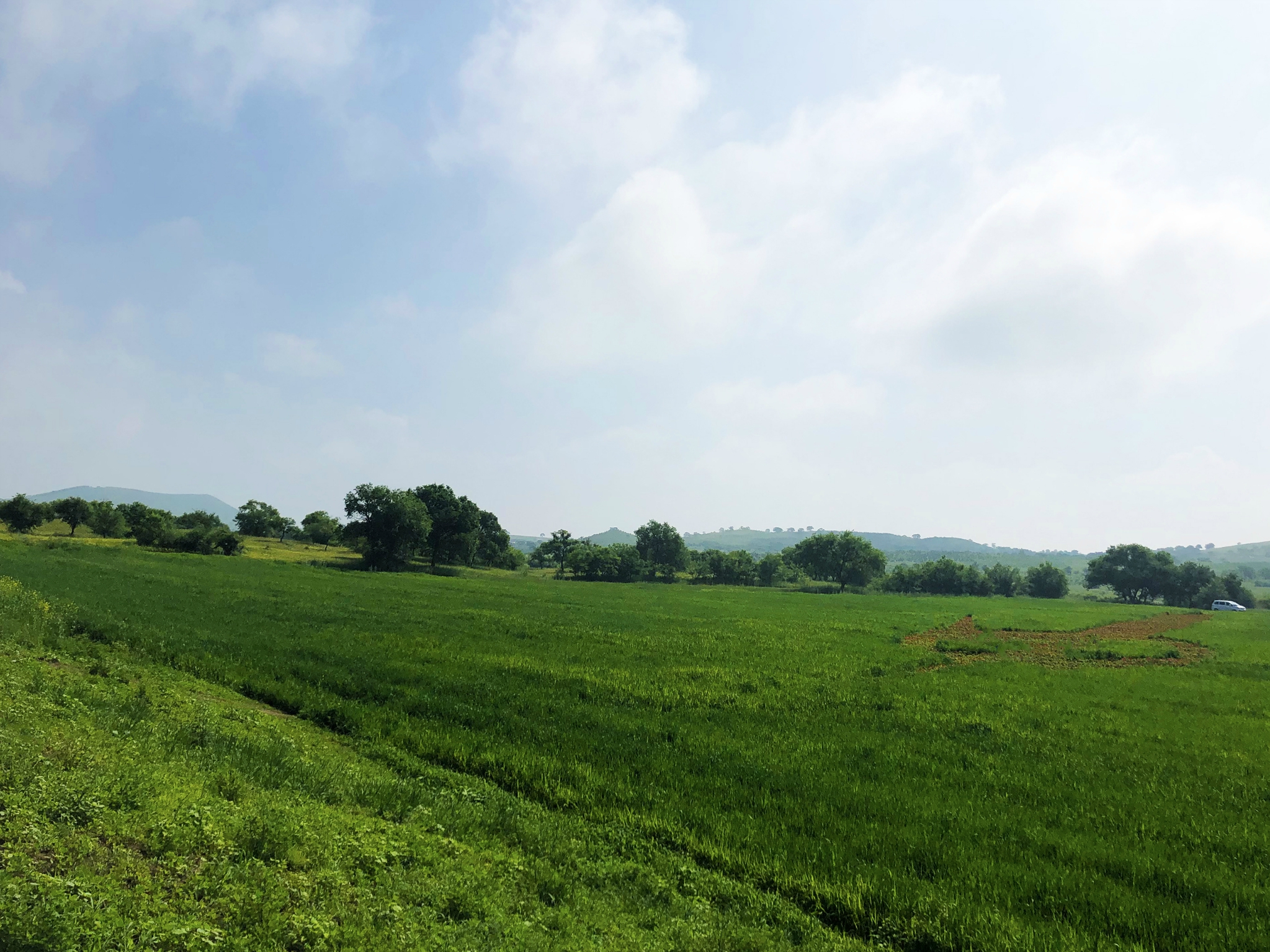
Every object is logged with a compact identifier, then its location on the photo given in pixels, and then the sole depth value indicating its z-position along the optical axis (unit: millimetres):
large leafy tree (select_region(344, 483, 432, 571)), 86625
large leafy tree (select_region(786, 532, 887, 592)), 119125
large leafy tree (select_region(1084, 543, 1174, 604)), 113688
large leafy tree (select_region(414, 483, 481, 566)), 99438
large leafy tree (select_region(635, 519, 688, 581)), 136500
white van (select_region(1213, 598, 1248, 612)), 83125
